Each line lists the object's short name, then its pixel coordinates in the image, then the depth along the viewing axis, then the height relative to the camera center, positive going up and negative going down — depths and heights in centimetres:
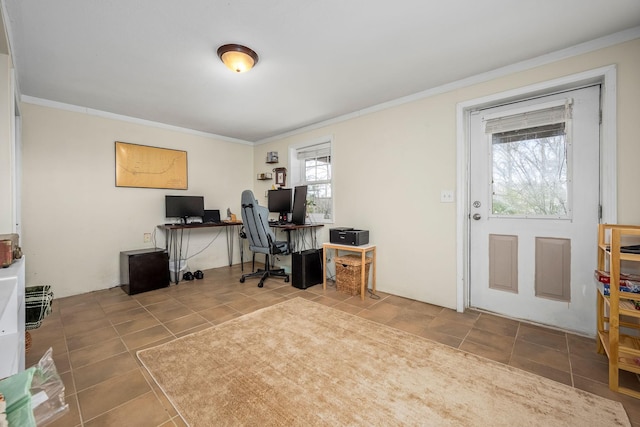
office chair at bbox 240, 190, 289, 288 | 343 -26
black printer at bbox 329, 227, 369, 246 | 318 -31
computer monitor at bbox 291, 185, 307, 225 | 390 +8
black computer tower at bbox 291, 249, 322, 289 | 345 -76
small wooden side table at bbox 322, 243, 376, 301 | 303 -54
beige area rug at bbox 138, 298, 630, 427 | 135 -104
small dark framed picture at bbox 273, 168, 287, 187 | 455 +61
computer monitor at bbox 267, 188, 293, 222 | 427 +16
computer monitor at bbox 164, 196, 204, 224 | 395 +9
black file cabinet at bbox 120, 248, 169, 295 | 327 -74
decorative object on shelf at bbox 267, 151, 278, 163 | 467 +98
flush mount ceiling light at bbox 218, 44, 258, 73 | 209 +126
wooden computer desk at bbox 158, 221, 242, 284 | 371 -38
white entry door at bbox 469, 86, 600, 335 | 219 +1
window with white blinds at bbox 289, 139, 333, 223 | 408 +59
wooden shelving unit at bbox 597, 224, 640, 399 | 150 -64
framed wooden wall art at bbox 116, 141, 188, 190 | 363 +67
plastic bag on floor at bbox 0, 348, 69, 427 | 55 -43
